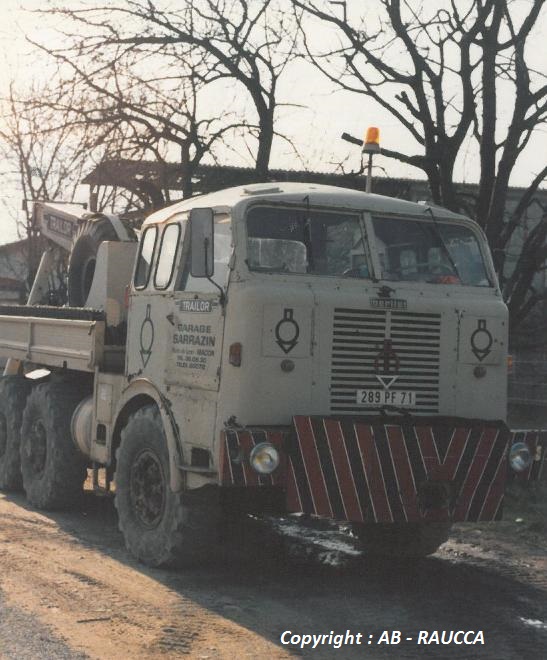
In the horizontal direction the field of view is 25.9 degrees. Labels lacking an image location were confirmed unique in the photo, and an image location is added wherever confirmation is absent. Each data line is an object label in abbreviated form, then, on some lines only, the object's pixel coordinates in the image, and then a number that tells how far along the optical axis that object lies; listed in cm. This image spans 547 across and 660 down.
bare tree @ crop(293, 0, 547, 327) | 1321
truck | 746
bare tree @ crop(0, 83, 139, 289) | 1477
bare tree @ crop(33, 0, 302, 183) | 1475
